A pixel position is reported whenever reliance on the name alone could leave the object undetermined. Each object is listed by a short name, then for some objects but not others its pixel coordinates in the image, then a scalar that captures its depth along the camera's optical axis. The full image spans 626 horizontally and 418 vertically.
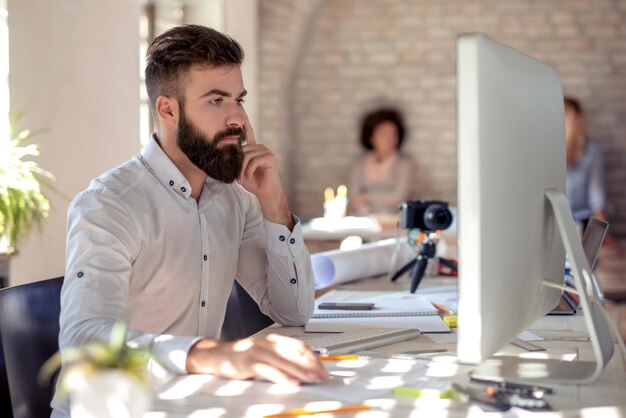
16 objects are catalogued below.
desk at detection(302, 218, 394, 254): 5.03
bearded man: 2.05
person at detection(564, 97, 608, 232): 6.96
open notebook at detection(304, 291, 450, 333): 2.14
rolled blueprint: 2.89
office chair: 1.74
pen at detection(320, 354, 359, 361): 1.72
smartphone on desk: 2.36
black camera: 2.78
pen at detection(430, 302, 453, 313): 2.36
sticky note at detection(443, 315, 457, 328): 2.17
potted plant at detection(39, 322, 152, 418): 1.04
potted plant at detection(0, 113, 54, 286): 3.59
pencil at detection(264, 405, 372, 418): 1.34
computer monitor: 1.26
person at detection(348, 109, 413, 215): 7.25
